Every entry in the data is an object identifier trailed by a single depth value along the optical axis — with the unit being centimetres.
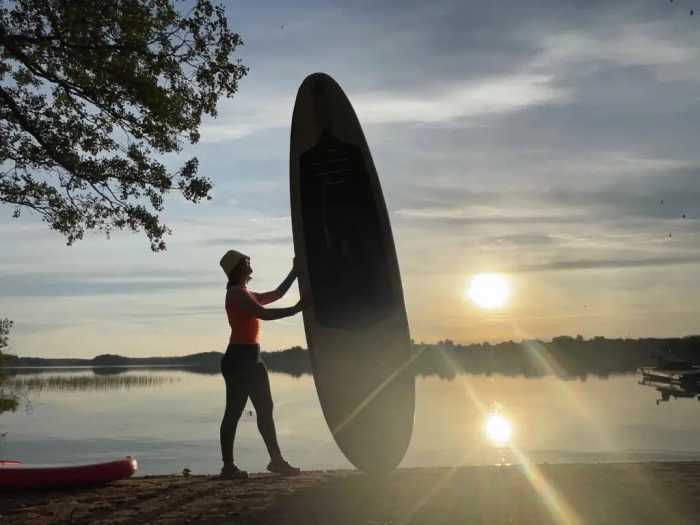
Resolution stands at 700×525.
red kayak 689
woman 722
